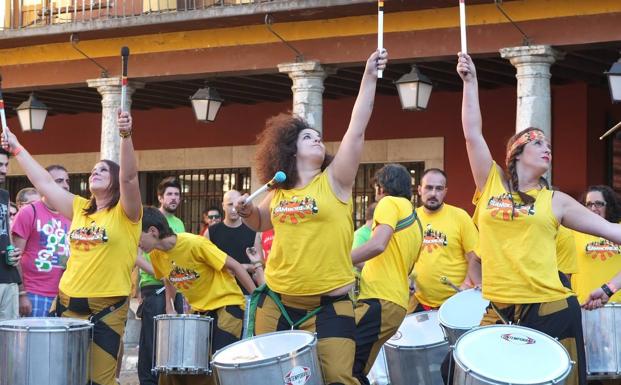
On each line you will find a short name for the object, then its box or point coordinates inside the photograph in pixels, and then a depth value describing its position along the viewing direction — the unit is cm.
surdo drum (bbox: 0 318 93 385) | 649
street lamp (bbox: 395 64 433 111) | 1251
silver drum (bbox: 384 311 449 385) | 764
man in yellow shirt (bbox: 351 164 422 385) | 681
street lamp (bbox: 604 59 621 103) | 1084
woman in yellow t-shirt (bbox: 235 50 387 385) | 582
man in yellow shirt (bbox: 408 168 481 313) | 880
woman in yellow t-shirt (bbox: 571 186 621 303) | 862
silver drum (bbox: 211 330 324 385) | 535
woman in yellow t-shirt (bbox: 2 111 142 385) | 696
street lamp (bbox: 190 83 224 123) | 1439
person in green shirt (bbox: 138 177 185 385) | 859
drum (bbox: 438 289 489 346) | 711
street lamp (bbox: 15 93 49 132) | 1530
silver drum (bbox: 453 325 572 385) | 518
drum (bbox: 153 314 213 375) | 778
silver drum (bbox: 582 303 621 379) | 721
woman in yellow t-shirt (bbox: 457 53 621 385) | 588
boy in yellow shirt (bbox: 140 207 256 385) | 784
